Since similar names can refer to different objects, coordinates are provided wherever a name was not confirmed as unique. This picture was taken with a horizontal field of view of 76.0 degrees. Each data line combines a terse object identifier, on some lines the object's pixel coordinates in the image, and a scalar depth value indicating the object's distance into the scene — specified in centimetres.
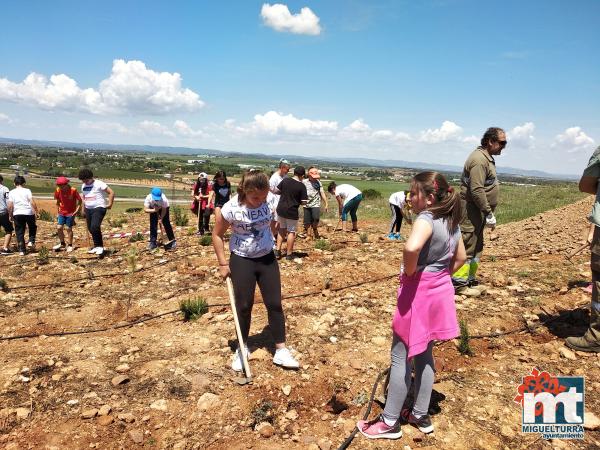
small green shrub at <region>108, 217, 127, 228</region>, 1378
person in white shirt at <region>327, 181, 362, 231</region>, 1037
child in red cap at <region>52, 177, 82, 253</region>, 856
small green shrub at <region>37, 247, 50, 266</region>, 803
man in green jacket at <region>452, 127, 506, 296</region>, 481
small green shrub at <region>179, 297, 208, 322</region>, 508
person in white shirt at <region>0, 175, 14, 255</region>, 866
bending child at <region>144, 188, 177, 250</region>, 858
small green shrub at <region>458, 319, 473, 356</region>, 410
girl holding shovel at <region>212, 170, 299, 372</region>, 361
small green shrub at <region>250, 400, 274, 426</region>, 315
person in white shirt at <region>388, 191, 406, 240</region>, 945
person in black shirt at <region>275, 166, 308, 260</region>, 716
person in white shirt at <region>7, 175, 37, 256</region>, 863
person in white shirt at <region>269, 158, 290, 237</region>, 750
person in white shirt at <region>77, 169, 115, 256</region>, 797
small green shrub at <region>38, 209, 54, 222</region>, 1494
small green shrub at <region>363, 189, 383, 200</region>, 3588
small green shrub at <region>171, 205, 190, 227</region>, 1285
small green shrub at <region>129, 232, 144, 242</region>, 1009
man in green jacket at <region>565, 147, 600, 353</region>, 375
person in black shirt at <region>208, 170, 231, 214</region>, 932
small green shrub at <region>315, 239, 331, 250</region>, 867
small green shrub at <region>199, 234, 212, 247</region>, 919
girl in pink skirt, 242
